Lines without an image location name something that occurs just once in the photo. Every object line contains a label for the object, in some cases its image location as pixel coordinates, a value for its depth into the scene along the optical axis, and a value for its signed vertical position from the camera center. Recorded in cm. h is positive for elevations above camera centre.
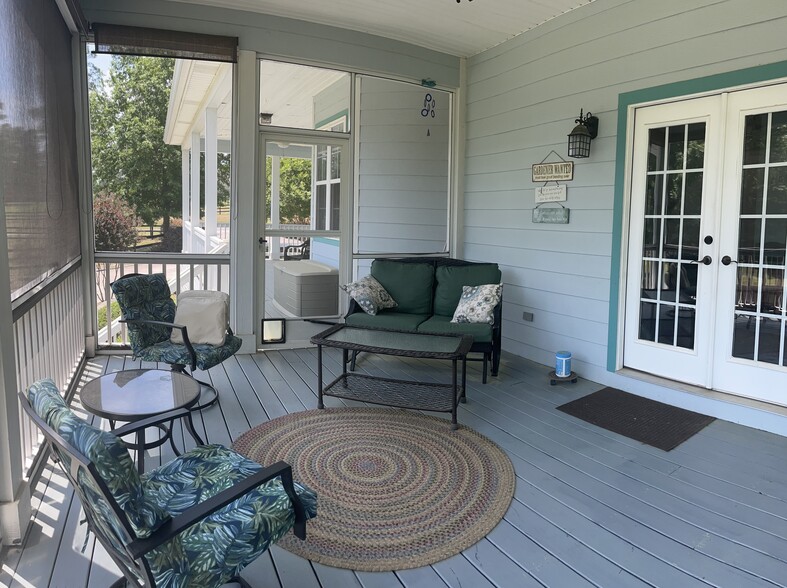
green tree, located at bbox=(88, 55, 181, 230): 464 +85
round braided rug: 223 -119
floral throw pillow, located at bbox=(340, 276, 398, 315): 482 -48
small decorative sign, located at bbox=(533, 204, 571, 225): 466 +24
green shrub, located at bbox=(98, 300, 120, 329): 512 -70
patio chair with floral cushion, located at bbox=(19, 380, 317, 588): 133 -81
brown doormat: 337 -113
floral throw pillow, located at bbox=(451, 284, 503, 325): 445 -51
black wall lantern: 432 +84
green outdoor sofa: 470 -42
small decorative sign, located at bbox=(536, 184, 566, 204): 468 +42
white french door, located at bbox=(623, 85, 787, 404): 343 +1
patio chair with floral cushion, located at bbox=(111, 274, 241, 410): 359 -61
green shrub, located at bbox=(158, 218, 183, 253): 496 +1
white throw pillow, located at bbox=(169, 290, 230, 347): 388 -56
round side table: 238 -73
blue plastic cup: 434 -94
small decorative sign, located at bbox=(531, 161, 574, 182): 461 +61
